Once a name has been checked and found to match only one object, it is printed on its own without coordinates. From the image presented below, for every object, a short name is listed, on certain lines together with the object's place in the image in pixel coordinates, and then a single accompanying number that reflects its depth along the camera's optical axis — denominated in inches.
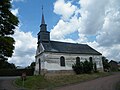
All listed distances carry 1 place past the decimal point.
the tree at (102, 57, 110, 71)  909.2
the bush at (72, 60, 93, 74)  690.8
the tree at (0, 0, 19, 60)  325.5
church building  676.7
